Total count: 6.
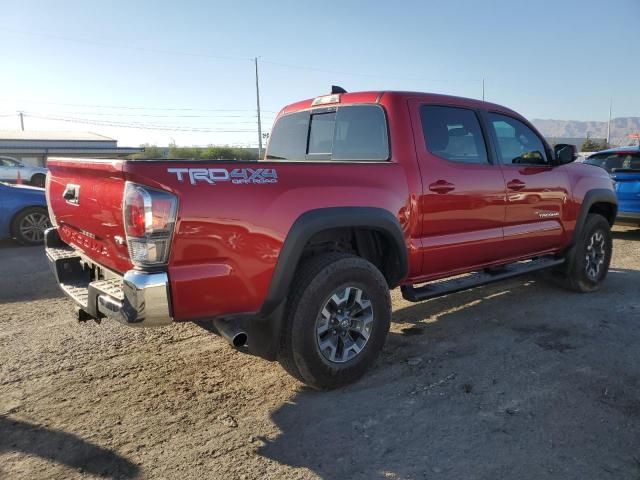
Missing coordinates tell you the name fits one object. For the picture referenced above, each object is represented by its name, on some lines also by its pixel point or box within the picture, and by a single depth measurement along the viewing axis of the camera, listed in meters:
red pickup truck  2.62
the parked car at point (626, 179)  8.69
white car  17.73
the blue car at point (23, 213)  8.28
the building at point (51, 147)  43.84
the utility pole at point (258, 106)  44.99
